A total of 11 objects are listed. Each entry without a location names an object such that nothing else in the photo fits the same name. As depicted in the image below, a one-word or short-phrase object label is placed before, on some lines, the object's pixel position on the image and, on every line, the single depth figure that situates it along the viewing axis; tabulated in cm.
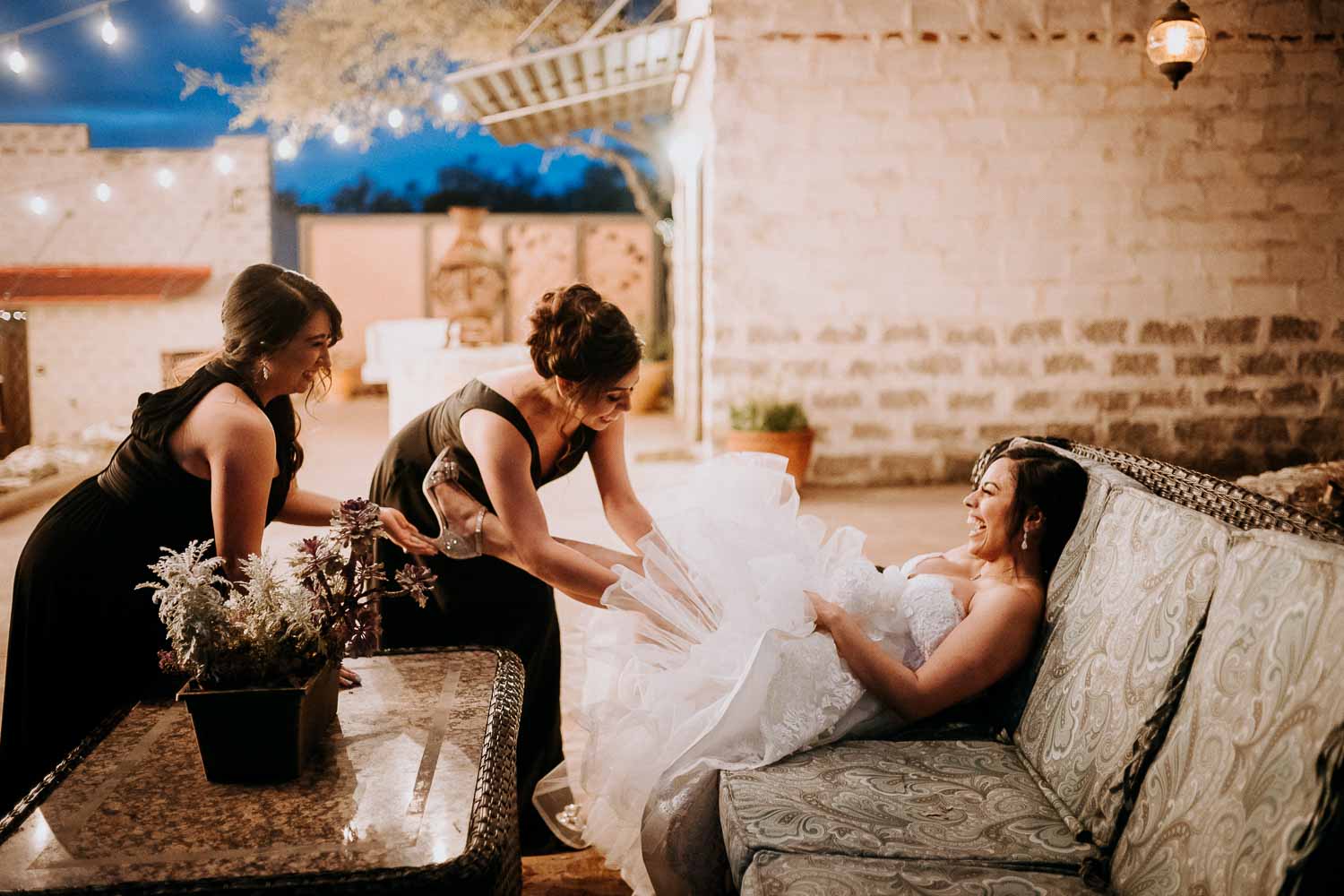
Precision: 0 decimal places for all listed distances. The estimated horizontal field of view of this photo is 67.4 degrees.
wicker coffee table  128
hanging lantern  534
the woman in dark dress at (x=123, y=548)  203
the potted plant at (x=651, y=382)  1105
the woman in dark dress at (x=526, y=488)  220
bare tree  1181
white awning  708
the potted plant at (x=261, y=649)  146
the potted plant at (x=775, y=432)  627
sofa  119
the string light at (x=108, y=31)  682
